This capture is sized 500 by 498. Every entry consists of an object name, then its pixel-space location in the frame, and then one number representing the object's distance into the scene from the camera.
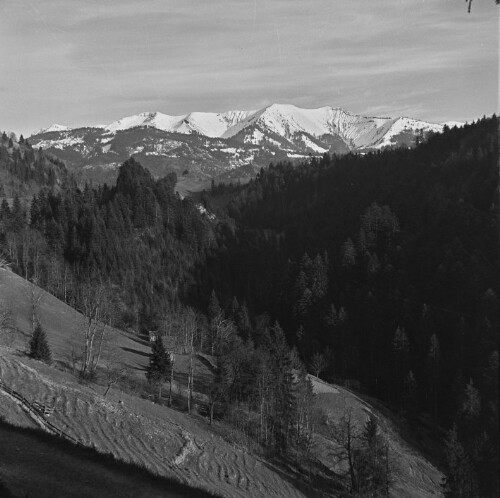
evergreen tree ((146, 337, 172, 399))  59.31
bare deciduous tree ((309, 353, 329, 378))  94.31
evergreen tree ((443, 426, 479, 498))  46.84
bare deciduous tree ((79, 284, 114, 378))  48.92
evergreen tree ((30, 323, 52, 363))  47.59
